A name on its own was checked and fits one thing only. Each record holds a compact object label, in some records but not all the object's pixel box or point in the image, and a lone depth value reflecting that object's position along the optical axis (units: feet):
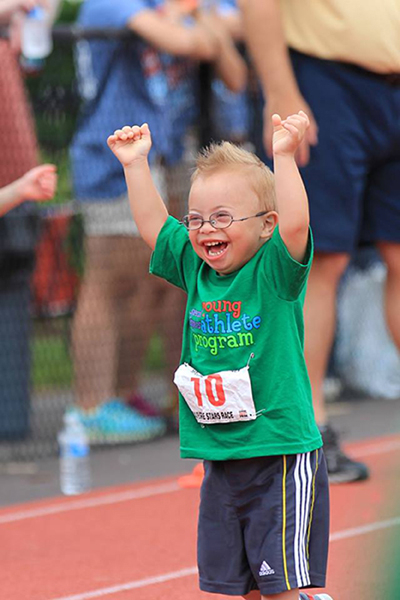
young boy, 19.42
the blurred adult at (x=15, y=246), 36.91
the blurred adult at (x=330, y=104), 30.94
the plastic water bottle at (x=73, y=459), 34.24
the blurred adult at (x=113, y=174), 39.75
